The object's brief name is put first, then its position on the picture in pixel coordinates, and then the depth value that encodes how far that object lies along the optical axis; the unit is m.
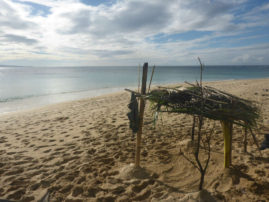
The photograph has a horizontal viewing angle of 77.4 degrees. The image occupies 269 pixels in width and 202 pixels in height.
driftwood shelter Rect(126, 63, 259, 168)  2.37
